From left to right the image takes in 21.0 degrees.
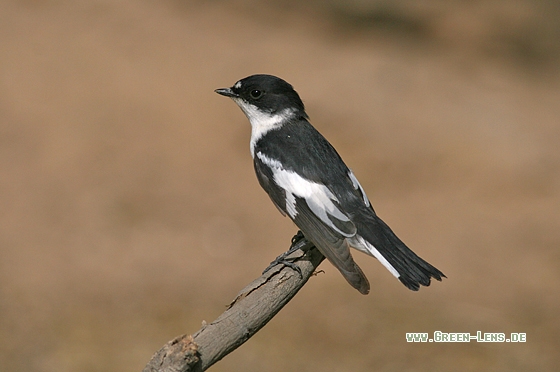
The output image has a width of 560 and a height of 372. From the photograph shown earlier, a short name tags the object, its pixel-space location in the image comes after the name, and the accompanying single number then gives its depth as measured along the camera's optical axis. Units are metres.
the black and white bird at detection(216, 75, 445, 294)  7.55
